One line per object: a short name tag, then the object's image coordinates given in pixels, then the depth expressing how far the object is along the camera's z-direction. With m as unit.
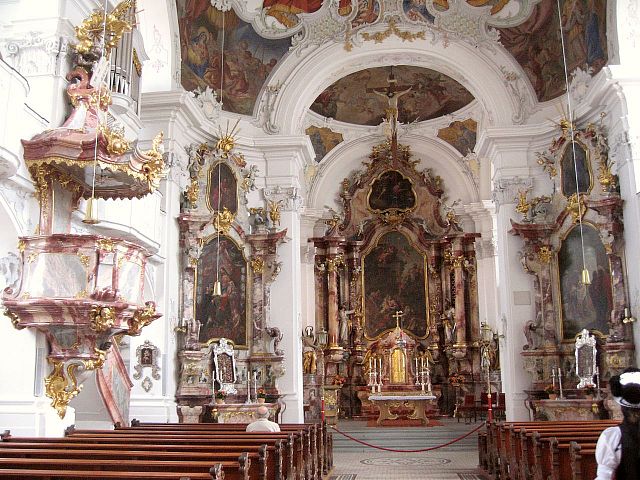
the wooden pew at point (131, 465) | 5.33
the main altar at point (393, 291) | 21.02
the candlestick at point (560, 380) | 13.94
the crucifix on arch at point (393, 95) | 20.00
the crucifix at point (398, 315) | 21.65
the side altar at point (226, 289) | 14.05
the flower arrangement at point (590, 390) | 13.52
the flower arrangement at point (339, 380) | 21.23
